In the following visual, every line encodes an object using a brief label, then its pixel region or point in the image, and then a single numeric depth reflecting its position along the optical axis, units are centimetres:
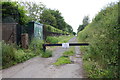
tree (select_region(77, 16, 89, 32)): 3142
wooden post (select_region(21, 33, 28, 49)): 885
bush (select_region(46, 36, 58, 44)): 1552
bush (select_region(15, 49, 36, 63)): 634
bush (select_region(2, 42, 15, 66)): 550
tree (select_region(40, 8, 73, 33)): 2807
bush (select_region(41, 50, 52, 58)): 774
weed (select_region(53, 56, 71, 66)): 594
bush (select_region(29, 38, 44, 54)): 907
